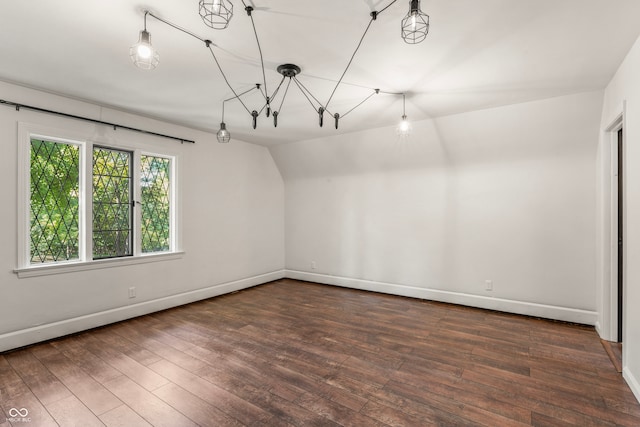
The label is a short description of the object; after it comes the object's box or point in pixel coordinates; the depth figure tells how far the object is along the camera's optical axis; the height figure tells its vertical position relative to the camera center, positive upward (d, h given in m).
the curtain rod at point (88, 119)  2.87 +1.04
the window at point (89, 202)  3.09 +0.13
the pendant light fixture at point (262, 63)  1.68 +1.22
